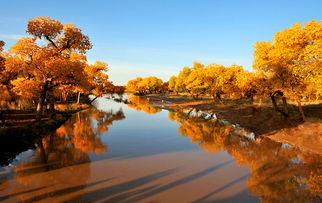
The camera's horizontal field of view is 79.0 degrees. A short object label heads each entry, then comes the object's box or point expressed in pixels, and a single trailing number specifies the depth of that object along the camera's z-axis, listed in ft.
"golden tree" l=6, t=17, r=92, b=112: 66.39
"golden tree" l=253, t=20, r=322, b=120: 60.03
